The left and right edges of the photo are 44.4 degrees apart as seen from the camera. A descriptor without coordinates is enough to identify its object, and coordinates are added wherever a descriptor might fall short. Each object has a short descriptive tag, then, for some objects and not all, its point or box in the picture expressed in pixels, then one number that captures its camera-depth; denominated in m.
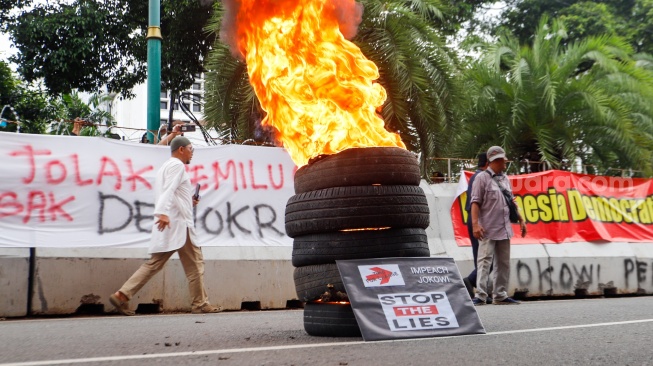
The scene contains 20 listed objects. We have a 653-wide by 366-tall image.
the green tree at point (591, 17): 32.78
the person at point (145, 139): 11.77
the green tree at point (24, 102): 28.06
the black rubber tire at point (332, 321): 5.64
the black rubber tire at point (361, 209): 5.70
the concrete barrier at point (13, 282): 8.45
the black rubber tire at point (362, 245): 5.73
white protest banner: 9.04
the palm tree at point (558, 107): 20.31
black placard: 5.41
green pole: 12.52
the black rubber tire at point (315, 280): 5.72
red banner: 12.95
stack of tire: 5.71
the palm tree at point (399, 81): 14.62
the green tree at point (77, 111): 34.68
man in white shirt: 8.56
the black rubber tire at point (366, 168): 5.78
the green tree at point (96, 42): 20.52
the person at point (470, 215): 10.55
